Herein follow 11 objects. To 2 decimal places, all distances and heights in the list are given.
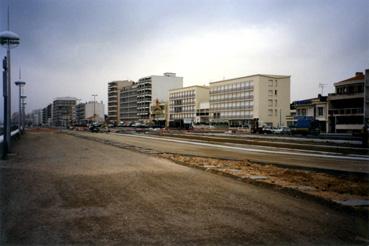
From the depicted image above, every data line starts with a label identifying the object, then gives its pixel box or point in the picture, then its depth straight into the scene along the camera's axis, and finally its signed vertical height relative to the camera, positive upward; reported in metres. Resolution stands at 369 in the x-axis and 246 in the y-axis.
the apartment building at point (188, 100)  129.12 +6.93
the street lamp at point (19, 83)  45.70 +4.50
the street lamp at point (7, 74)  19.89 +2.51
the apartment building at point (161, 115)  145.90 +1.59
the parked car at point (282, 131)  67.31 -2.16
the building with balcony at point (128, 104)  170.62 +7.44
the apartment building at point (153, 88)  156.00 +13.53
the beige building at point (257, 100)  102.19 +5.74
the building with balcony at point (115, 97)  188.88 +11.48
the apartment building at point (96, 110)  185.88 +4.16
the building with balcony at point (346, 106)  65.19 +2.78
